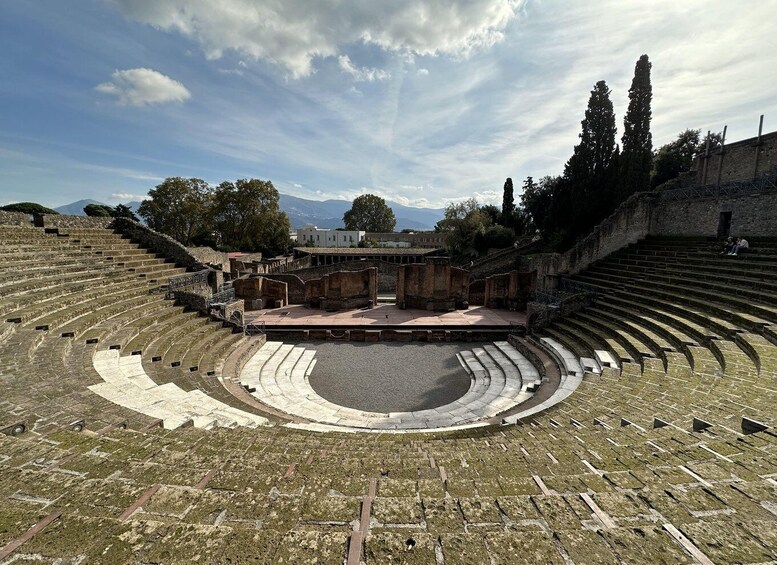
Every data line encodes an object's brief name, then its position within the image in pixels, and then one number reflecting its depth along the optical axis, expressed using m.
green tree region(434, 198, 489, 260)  39.19
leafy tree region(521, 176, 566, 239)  30.29
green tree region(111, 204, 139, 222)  40.28
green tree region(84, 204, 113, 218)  36.38
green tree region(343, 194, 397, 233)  81.12
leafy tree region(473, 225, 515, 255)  35.91
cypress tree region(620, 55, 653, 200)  23.36
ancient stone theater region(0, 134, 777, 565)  2.34
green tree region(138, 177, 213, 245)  41.28
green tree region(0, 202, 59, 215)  30.28
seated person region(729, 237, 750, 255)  12.74
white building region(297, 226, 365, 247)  73.75
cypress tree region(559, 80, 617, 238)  25.94
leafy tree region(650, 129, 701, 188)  28.14
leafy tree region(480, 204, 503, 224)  44.59
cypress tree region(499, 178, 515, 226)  42.87
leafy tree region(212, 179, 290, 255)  44.16
